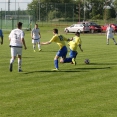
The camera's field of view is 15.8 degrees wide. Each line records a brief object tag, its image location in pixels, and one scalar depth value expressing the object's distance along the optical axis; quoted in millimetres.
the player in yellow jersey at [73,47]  19033
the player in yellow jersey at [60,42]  17389
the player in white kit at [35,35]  28047
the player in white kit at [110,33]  35362
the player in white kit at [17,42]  16191
